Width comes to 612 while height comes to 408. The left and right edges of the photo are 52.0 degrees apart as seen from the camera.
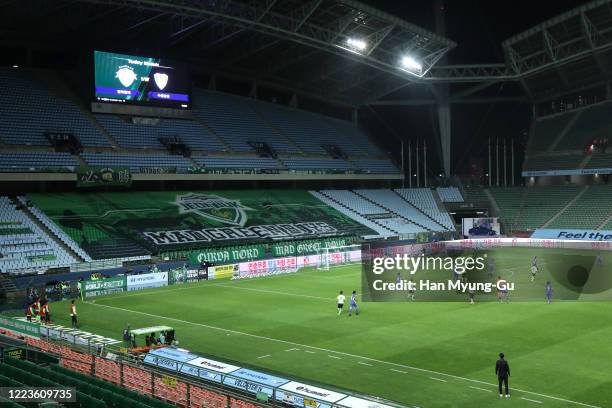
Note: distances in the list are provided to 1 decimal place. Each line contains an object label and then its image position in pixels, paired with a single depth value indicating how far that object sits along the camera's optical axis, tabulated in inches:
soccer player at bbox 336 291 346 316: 1300.4
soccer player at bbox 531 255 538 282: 1713.8
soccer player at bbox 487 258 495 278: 1704.0
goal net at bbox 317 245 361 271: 2197.3
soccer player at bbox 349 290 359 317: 1293.1
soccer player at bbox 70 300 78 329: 1218.0
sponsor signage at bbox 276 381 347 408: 620.4
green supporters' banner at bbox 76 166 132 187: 2082.9
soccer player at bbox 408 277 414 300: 1478.8
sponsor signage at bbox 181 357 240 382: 719.7
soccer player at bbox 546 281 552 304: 1397.6
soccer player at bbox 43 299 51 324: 1257.4
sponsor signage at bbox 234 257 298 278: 1975.9
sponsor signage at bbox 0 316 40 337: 977.5
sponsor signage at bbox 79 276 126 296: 1621.6
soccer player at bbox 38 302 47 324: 1253.1
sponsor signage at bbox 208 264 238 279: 1932.7
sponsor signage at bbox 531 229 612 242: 2546.8
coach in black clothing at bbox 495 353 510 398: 758.5
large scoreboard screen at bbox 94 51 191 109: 2255.2
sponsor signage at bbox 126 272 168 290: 1731.1
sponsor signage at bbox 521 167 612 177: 2807.6
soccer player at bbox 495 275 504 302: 1438.2
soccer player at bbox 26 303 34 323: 1231.3
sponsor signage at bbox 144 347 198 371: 779.4
